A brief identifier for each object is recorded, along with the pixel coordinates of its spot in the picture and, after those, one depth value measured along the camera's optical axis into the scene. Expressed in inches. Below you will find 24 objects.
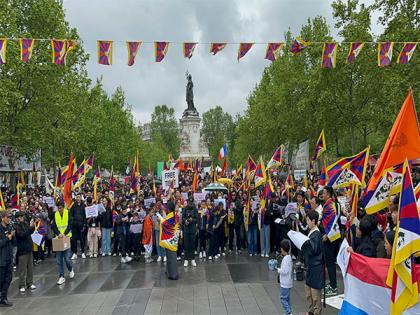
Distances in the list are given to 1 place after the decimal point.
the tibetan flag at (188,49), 652.9
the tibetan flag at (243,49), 656.9
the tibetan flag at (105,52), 639.1
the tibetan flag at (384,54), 677.9
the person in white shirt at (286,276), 288.8
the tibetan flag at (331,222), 334.6
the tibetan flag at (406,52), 689.0
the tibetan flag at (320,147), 654.6
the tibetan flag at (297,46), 678.3
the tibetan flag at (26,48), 641.6
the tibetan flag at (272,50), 659.4
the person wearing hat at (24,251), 408.8
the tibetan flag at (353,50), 680.1
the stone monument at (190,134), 2841.5
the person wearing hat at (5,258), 370.0
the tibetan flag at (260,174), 633.0
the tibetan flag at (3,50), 619.5
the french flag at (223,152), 969.5
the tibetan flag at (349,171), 346.0
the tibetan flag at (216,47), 657.0
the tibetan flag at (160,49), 650.8
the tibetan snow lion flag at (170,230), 446.4
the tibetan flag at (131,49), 642.2
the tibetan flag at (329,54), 684.1
